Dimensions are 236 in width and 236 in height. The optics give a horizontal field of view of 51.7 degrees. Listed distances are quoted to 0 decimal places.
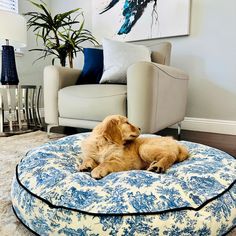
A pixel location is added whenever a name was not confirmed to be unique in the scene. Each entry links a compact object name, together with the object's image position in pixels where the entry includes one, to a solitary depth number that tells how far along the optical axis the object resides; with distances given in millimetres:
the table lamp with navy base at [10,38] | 2193
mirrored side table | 2326
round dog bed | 606
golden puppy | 894
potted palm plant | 2689
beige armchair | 1522
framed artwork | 2369
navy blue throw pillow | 2145
